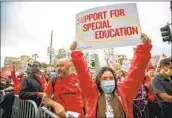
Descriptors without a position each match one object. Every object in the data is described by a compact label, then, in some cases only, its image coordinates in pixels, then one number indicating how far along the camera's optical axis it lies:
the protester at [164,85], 1.81
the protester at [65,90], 1.60
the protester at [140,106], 2.34
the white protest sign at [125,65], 4.14
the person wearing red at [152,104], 2.47
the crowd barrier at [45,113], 1.28
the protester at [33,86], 2.00
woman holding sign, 1.20
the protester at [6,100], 2.66
